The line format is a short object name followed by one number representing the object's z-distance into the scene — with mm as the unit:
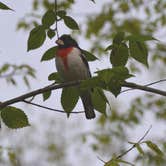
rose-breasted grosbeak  9656
